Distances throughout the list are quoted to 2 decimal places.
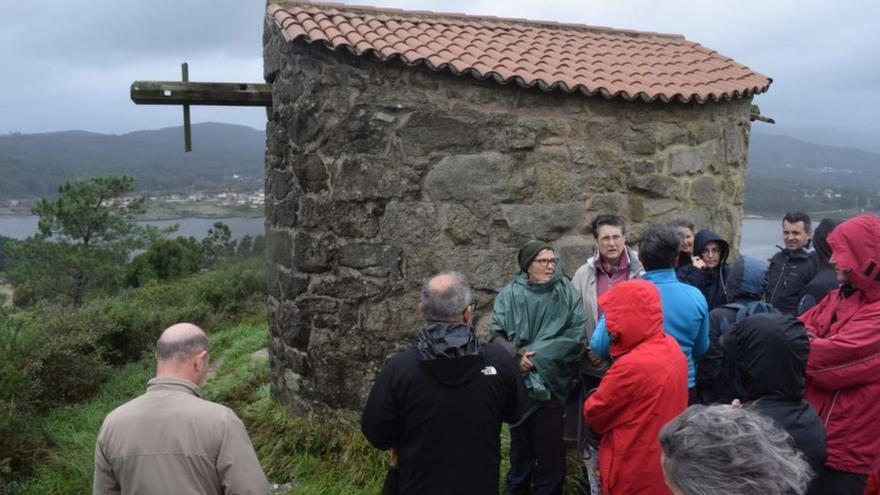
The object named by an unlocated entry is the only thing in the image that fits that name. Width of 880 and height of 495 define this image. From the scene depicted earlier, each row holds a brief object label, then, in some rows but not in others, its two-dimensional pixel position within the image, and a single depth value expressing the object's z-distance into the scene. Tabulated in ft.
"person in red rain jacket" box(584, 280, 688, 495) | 8.79
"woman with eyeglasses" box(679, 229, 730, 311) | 13.53
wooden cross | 17.88
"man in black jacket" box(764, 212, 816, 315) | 13.05
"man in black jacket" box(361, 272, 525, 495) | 8.73
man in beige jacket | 7.50
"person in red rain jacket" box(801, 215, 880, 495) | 8.80
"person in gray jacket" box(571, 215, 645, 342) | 12.27
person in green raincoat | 11.49
